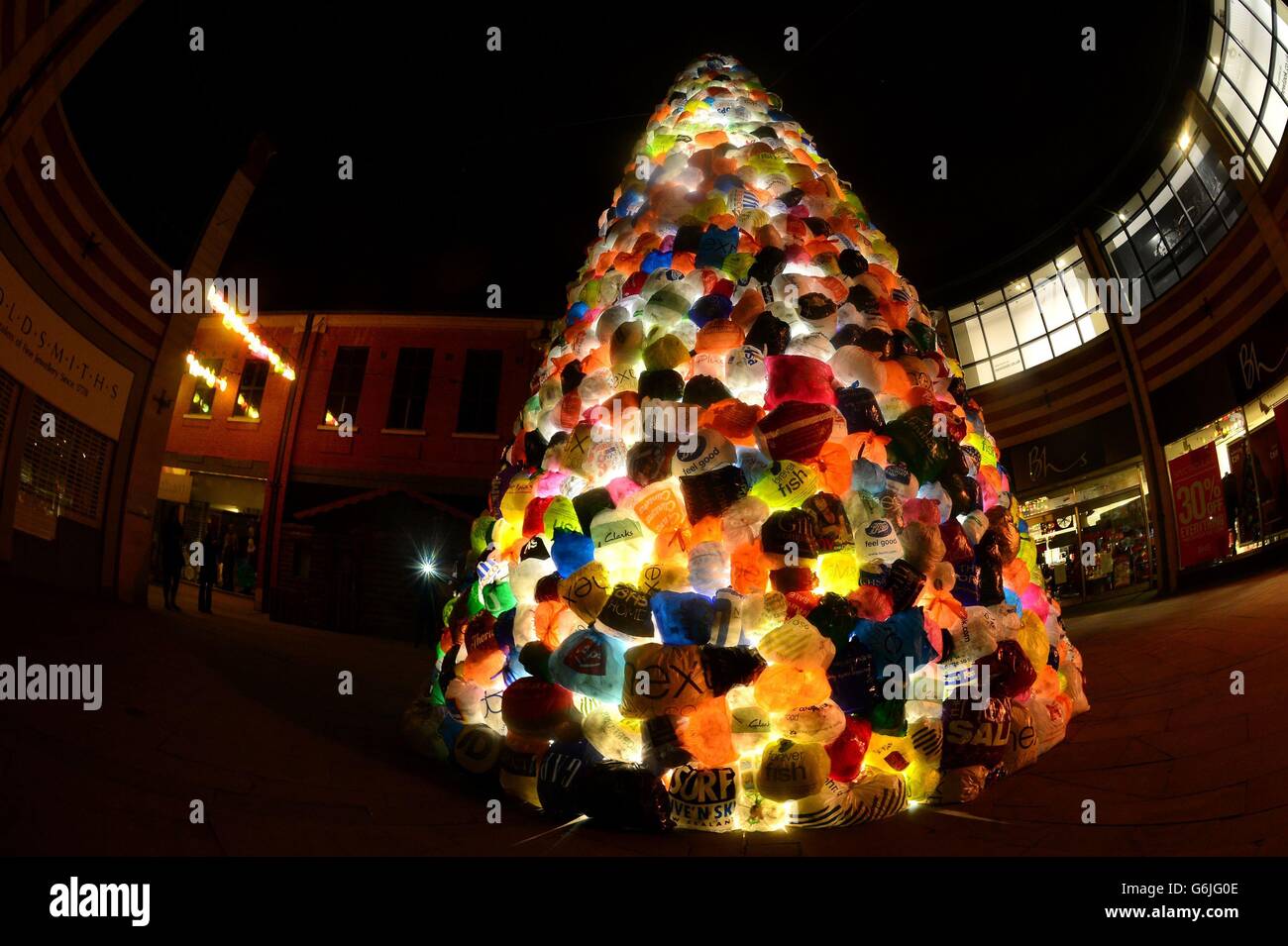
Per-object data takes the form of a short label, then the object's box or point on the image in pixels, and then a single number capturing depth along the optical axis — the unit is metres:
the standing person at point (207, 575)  9.18
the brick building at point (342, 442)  12.06
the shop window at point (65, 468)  7.08
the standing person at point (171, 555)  8.70
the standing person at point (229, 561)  13.77
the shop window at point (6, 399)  6.63
